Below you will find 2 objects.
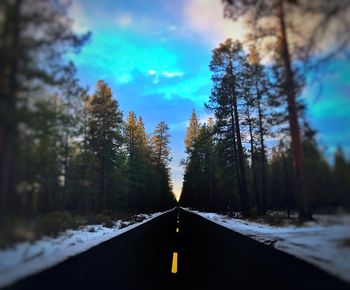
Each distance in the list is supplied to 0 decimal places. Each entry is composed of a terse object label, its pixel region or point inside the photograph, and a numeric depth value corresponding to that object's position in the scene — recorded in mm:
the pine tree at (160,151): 85812
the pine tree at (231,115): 36366
